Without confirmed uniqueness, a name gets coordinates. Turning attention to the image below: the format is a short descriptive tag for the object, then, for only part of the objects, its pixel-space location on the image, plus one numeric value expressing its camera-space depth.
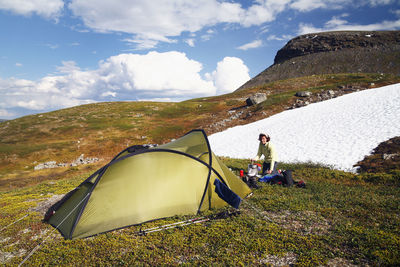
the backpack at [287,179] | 10.88
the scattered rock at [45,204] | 9.67
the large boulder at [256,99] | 51.16
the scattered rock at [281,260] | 5.28
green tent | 7.26
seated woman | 10.92
